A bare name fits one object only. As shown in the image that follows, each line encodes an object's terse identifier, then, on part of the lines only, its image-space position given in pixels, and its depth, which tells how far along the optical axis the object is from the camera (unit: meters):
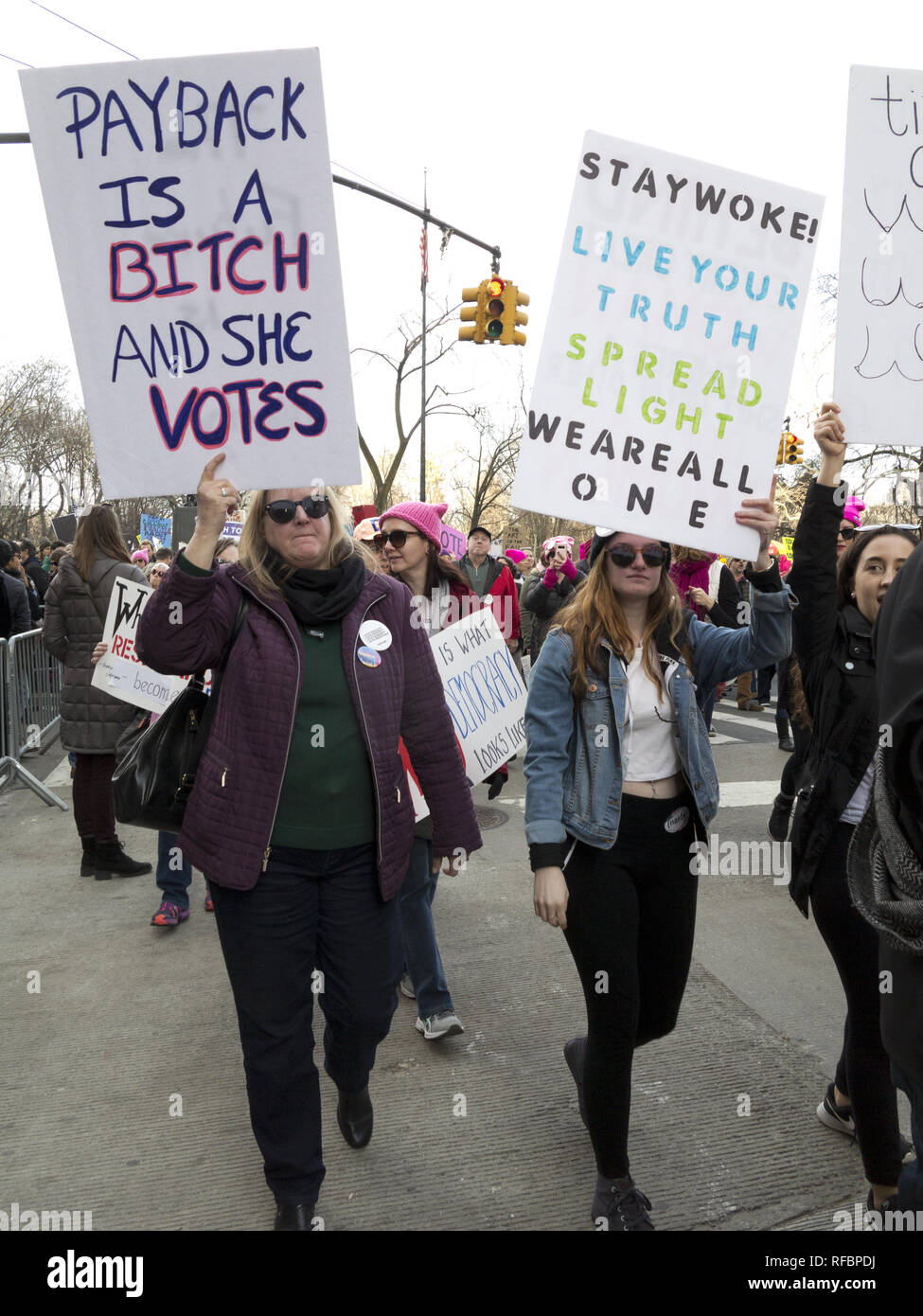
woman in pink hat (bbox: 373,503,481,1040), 3.95
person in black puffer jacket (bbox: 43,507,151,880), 6.10
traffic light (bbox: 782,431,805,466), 24.89
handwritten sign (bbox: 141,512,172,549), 20.27
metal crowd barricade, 8.77
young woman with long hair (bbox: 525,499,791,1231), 2.81
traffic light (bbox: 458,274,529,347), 13.13
